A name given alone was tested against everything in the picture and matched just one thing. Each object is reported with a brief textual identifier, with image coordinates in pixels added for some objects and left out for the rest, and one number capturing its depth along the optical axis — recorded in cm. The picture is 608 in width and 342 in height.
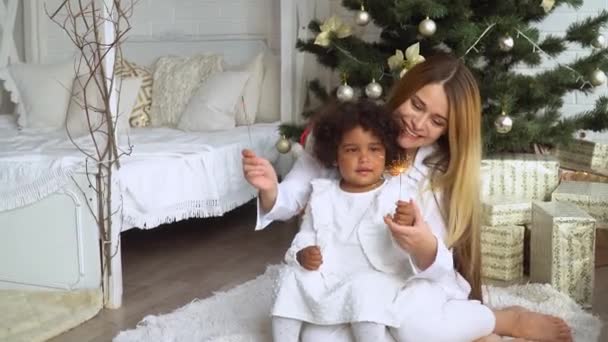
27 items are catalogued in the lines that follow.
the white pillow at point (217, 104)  277
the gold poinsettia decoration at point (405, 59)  207
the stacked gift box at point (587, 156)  242
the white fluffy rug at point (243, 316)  159
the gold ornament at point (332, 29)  228
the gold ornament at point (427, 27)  205
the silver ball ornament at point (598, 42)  214
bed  186
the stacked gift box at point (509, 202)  210
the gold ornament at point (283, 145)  238
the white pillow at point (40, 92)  289
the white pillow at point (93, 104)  261
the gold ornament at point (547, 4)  211
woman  135
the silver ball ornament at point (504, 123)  200
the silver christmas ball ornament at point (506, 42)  204
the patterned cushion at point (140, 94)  299
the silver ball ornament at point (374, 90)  212
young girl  129
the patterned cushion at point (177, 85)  296
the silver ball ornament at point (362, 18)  221
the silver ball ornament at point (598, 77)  211
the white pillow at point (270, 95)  293
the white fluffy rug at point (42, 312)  166
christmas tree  208
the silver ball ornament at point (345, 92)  215
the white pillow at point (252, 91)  286
